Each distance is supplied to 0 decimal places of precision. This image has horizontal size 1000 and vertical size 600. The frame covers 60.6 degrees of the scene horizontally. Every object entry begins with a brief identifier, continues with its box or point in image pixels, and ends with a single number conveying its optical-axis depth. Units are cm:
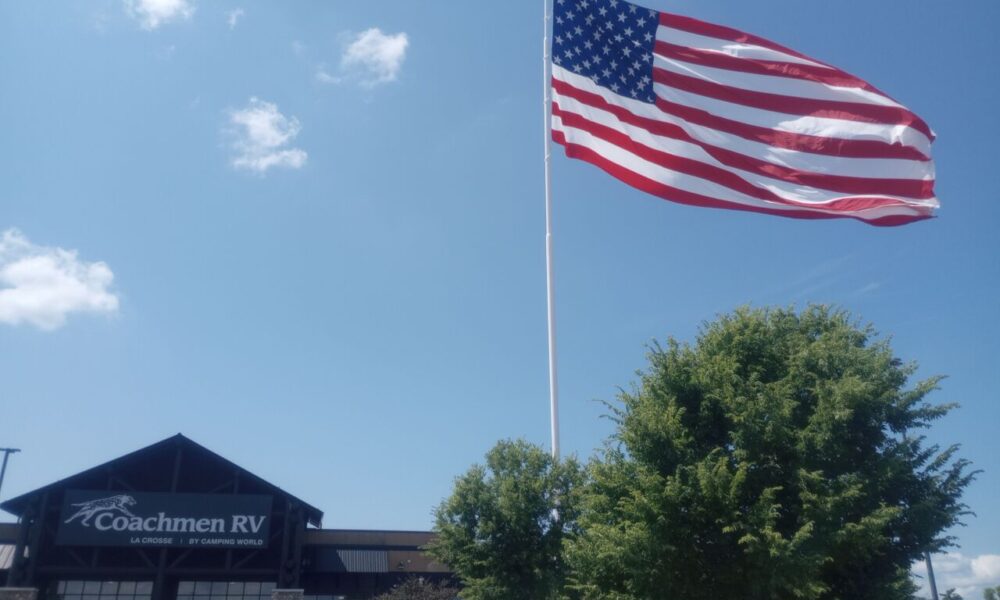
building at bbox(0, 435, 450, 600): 3544
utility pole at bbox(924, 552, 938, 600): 2193
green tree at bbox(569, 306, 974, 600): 1534
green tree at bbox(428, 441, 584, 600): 2302
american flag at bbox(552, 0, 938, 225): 1441
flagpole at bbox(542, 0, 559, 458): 1789
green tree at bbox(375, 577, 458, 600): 2705
